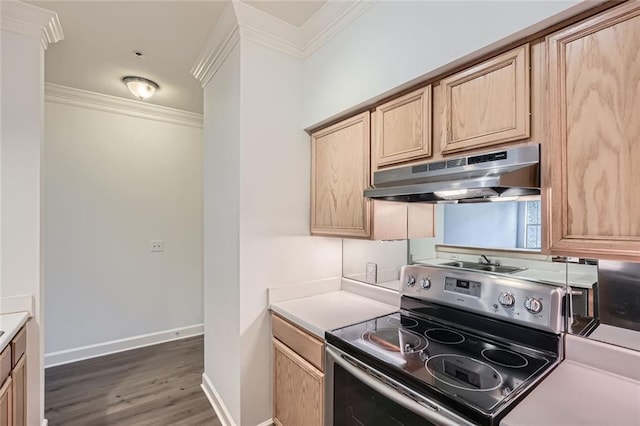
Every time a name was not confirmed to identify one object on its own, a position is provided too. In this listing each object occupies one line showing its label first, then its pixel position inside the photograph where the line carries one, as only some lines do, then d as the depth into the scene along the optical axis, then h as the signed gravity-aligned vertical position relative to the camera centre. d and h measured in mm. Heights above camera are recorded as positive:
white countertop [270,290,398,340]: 1634 -581
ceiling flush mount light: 2754 +1146
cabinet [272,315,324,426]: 1577 -921
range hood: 1068 +142
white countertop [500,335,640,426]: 858 -568
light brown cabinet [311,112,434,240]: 1760 +72
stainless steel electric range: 981 -559
